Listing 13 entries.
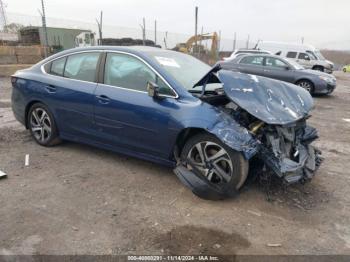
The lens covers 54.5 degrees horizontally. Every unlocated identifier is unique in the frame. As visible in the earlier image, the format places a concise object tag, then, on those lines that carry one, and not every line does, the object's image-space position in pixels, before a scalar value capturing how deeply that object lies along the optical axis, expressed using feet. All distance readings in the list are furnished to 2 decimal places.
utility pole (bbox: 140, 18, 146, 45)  57.13
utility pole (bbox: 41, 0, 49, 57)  43.57
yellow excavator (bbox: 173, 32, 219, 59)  74.64
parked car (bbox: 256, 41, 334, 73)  69.10
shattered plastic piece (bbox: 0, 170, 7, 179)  13.92
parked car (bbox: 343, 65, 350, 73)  101.71
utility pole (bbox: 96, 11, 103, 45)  51.13
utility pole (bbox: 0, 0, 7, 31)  62.85
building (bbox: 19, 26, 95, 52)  74.49
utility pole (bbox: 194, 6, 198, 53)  50.83
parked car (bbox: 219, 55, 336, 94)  39.63
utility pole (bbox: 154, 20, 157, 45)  65.59
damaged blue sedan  12.09
